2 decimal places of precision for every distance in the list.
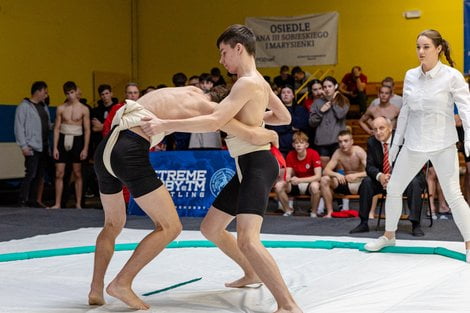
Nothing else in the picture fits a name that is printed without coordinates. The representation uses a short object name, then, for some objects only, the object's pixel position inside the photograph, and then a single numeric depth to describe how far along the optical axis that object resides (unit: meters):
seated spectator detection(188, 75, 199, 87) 9.82
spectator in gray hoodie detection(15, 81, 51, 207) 9.87
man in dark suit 6.82
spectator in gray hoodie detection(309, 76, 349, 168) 9.05
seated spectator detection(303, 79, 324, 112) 9.47
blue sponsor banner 8.48
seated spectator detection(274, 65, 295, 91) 12.23
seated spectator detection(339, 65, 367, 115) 11.95
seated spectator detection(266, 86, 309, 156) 9.10
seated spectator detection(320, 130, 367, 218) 8.14
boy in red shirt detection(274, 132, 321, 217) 8.38
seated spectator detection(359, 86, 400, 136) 9.28
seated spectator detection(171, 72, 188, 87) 9.92
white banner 13.51
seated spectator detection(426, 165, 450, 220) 8.39
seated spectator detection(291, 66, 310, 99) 12.29
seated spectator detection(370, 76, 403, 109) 9.45
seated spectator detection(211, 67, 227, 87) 11.49
